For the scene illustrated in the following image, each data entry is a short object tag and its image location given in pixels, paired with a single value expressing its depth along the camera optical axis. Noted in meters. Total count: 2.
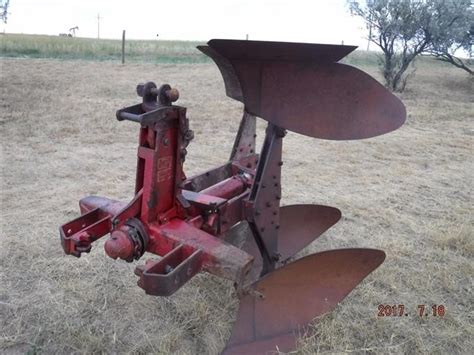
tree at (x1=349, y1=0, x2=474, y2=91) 12.98
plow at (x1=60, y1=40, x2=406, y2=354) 1.84
